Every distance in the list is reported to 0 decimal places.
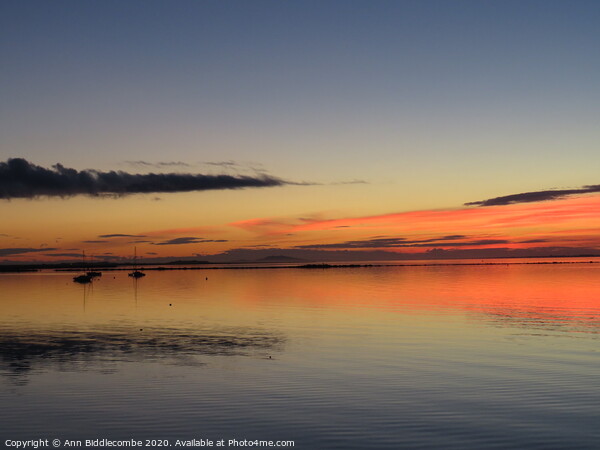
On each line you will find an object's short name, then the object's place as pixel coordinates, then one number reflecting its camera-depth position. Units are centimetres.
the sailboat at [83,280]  14450
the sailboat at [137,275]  17082
